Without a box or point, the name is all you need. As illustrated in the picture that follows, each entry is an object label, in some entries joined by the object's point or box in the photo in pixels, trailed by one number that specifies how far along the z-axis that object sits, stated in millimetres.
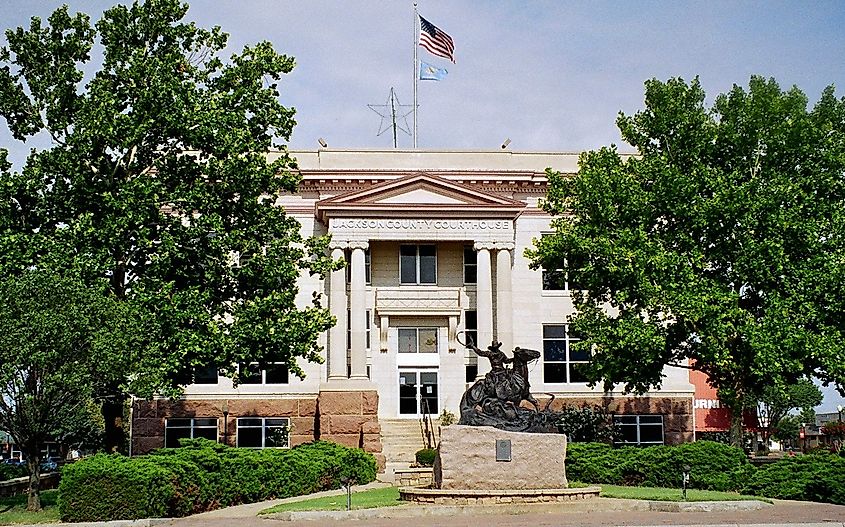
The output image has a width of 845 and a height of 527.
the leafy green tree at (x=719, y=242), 33938
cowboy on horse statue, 26031
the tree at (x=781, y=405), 81094
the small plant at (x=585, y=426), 45500
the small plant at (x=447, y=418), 44884
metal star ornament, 54312
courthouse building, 46375
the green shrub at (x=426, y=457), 39312
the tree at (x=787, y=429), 96500
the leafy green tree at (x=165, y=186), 30125
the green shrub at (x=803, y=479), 25797
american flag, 47781
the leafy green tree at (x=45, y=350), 24453
